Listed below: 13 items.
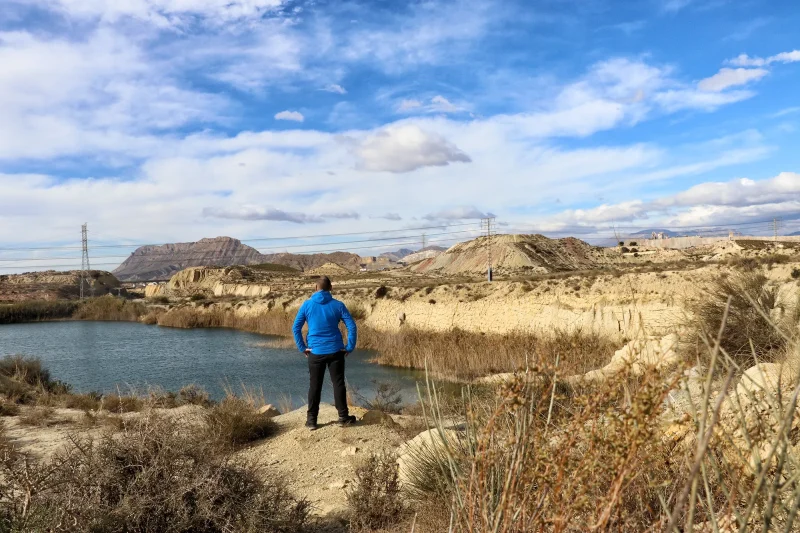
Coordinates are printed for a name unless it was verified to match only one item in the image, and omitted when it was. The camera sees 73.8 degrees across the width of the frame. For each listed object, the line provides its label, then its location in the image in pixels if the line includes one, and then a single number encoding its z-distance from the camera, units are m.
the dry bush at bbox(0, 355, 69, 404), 11.39
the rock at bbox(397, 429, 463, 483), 4.69
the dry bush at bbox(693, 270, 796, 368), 8.41
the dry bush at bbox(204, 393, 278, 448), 7.26
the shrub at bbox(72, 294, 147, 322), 50.97
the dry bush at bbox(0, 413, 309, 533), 3.43
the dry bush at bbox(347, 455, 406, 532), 4.43
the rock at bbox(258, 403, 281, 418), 9.04
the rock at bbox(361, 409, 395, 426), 7.87
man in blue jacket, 7.44
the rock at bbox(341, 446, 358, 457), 6.61
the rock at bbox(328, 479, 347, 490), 5.75
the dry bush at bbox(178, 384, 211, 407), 11.09
